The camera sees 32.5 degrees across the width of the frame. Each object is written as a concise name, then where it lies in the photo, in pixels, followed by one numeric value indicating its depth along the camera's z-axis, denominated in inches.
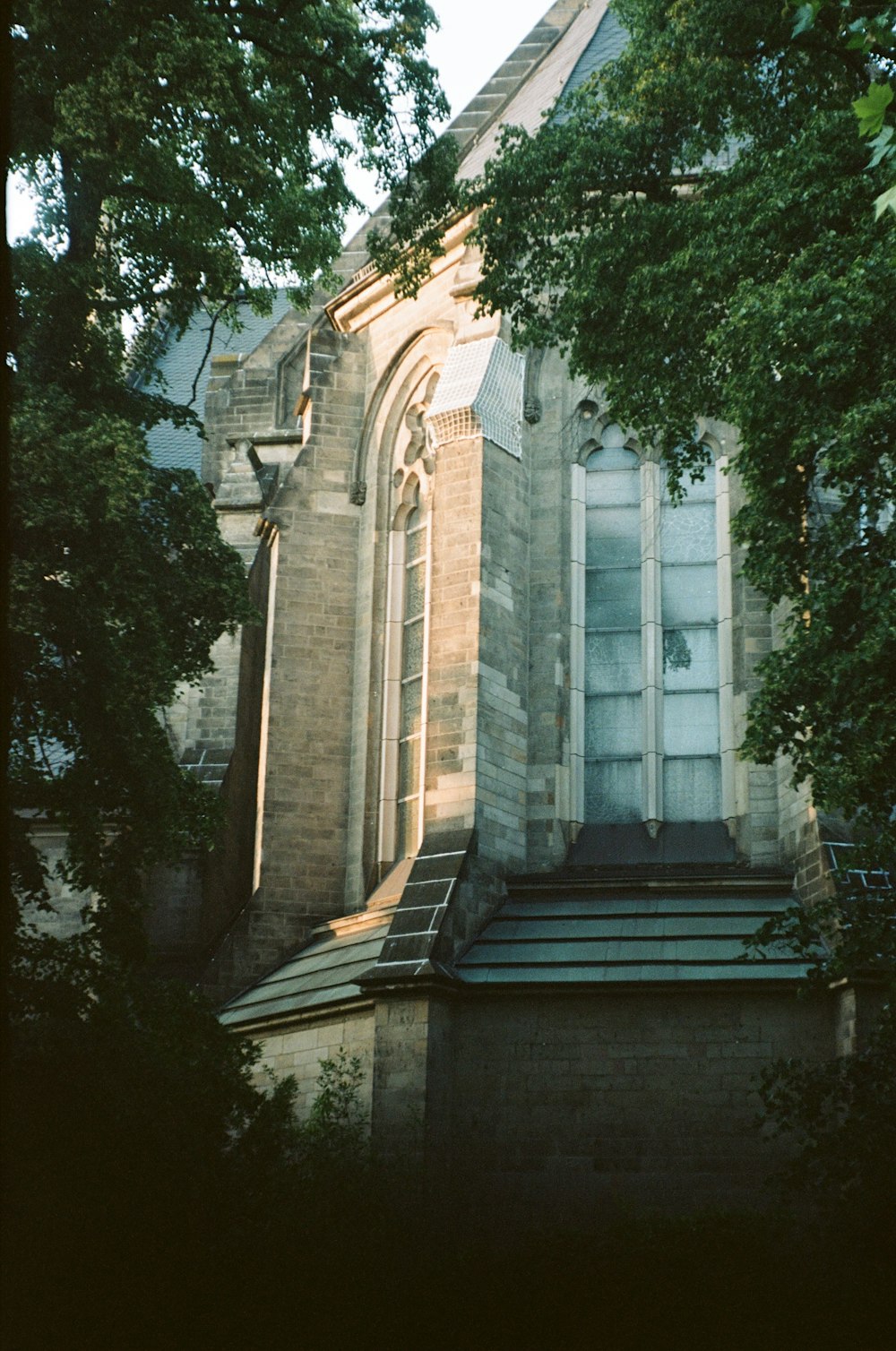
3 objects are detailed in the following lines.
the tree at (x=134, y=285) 429.7
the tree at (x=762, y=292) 393.4
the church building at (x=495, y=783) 514.9
